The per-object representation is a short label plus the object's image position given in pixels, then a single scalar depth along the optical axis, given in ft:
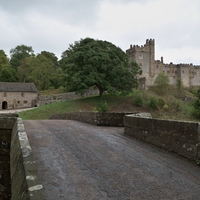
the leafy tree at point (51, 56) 287.48
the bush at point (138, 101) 148.66
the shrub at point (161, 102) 158.65
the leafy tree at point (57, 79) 224.22
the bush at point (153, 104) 150.82
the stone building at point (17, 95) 187.01
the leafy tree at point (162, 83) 206.82
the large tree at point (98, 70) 136.77
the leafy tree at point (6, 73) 230.50
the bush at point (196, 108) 136.73
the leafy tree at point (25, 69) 232.53
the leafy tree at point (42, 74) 217.56
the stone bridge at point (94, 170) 13.29
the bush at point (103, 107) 118.93
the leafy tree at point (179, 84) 242.33
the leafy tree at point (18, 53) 283.79
